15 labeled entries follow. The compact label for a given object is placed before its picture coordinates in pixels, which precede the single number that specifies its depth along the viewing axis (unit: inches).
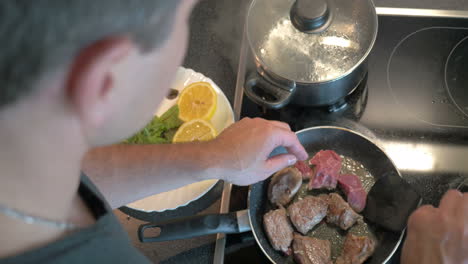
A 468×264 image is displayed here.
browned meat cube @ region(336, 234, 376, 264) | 37.6
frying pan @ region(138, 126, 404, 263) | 38.4
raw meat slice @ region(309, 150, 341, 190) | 42.0
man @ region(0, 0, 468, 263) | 14.9
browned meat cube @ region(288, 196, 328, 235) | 40.1
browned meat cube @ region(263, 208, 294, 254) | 39.6
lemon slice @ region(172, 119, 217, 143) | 46.4
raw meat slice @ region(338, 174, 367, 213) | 40.8
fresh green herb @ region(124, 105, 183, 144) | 47.2
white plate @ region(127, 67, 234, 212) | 43.5
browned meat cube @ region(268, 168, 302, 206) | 42.1
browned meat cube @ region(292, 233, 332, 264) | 38.3
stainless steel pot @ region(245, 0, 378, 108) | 42.2
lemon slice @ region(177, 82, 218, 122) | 47.3
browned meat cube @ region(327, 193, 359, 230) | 39.8
